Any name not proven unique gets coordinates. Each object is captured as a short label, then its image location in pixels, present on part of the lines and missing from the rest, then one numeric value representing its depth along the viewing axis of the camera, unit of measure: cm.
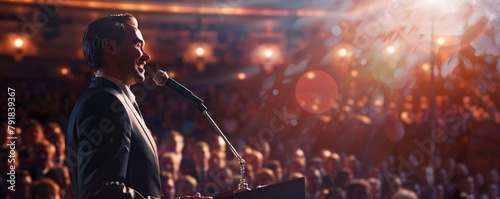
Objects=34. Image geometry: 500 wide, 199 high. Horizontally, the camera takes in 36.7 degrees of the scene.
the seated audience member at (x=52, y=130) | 757
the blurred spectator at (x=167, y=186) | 634
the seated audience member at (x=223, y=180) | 711
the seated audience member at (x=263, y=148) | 893
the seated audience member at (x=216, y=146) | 790
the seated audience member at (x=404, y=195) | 487
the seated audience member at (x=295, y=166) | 760
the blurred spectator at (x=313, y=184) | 713
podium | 217
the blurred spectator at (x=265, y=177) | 678
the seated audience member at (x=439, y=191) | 785
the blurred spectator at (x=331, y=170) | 773
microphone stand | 245
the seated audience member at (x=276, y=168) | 762
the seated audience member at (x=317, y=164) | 789
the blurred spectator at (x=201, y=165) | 747
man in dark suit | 208
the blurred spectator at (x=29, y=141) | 659
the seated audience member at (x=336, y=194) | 623
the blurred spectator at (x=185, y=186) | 652
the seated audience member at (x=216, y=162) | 748
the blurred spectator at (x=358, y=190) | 579
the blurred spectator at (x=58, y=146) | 680
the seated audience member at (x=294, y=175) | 705
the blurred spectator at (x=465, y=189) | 788
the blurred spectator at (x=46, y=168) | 605
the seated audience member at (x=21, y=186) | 579
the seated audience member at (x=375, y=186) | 691
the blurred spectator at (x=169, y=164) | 694
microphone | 240
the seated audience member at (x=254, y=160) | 768
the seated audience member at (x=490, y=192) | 802
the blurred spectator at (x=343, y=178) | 750
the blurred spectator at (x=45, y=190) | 521
